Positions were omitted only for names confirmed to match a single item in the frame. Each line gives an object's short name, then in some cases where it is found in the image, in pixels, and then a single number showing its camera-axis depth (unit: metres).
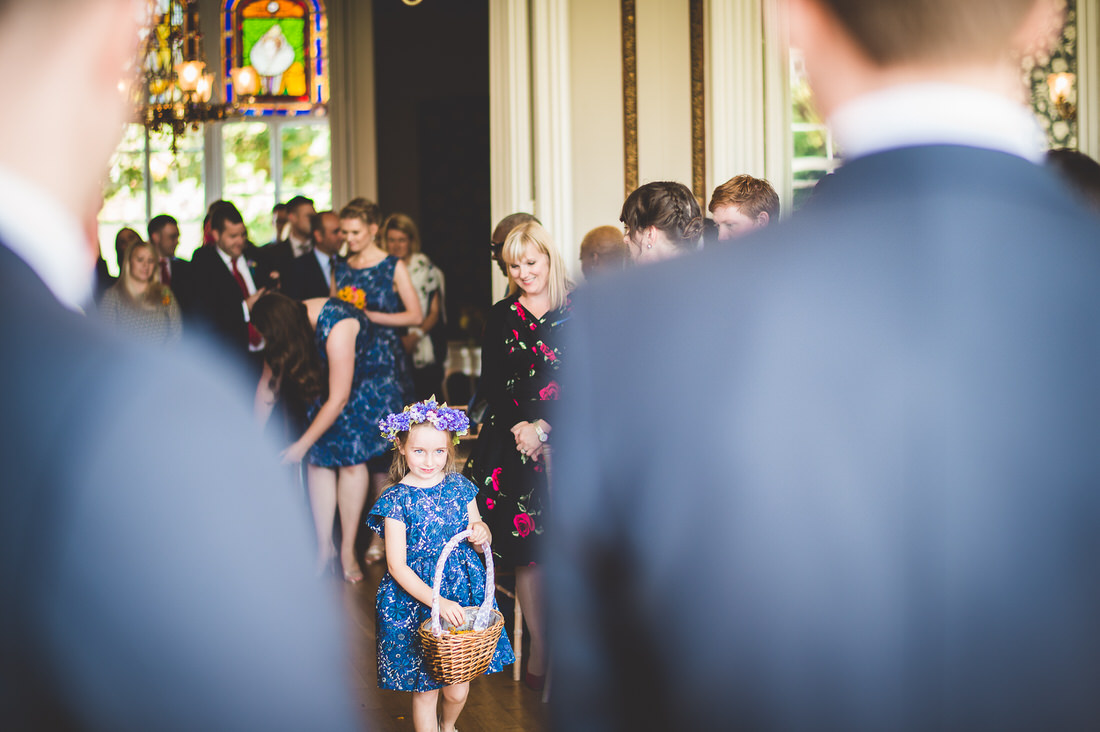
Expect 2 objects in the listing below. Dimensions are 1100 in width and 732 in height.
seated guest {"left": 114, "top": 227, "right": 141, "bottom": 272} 9.34
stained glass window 15.37
